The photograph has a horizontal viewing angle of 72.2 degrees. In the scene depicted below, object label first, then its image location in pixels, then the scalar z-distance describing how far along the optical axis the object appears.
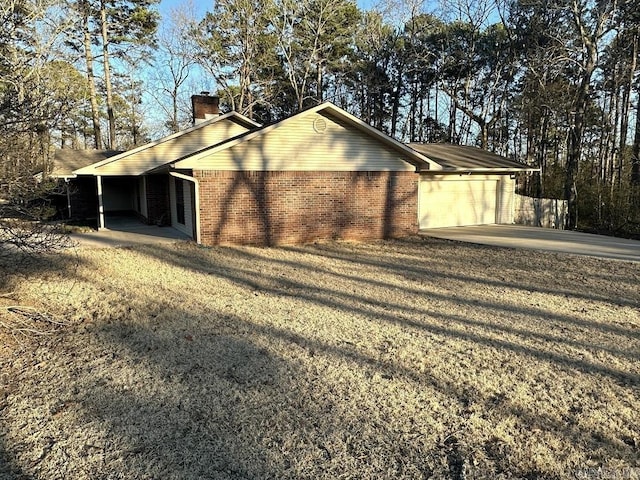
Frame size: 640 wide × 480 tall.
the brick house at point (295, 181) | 12.02
